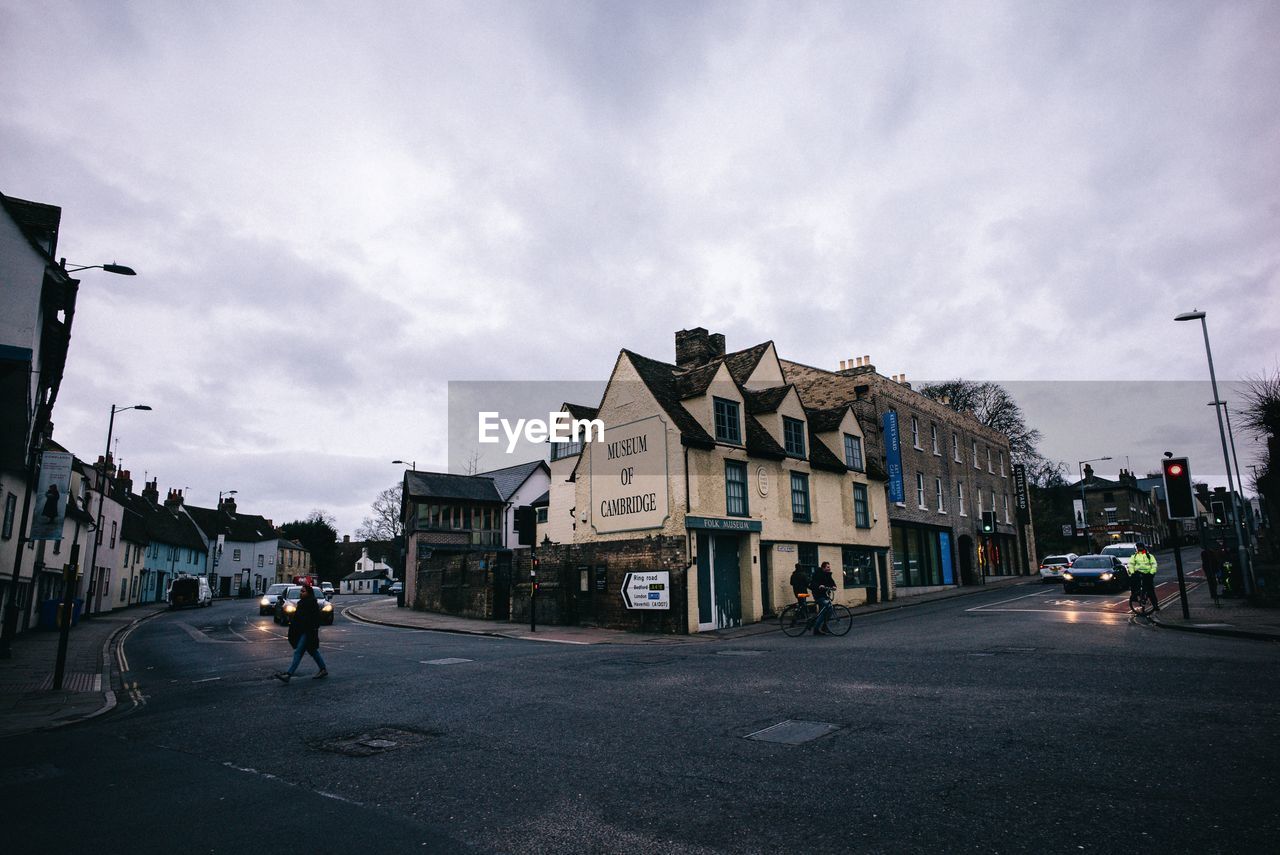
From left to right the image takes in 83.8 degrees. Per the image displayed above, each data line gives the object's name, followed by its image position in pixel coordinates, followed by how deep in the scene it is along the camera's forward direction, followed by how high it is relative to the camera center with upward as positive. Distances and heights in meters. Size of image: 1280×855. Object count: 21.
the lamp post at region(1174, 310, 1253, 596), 21.70 +2.28
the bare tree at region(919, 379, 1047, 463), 55.16 +11.09
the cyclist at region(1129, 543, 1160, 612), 18.62 -0.53
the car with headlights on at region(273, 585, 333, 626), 26.44 -1.63
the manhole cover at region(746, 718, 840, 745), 6.86 -1.74
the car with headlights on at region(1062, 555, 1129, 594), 27.25 -0.96
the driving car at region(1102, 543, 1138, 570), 31.96 -0.05
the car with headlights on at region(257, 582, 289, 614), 32.50 -1.54
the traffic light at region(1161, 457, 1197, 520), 16.45 +1.38
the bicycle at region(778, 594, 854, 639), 18.69 -1.63
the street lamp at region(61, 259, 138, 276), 15.96 +6.56
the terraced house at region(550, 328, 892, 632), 22.36 +2.23
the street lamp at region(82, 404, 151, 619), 34.66 +0.33
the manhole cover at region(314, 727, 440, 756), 7.12 -1.84
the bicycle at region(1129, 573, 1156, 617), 18.70 -1.31
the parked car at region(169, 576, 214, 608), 47.48 -1.74
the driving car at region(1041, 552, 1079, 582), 37.22 -1.01
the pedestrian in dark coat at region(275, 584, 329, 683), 13.05 -1.19
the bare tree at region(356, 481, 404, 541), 78.75 +4.96
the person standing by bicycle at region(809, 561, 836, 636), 18.34 -0.99
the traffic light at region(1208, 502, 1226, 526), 24.19 +1.19
